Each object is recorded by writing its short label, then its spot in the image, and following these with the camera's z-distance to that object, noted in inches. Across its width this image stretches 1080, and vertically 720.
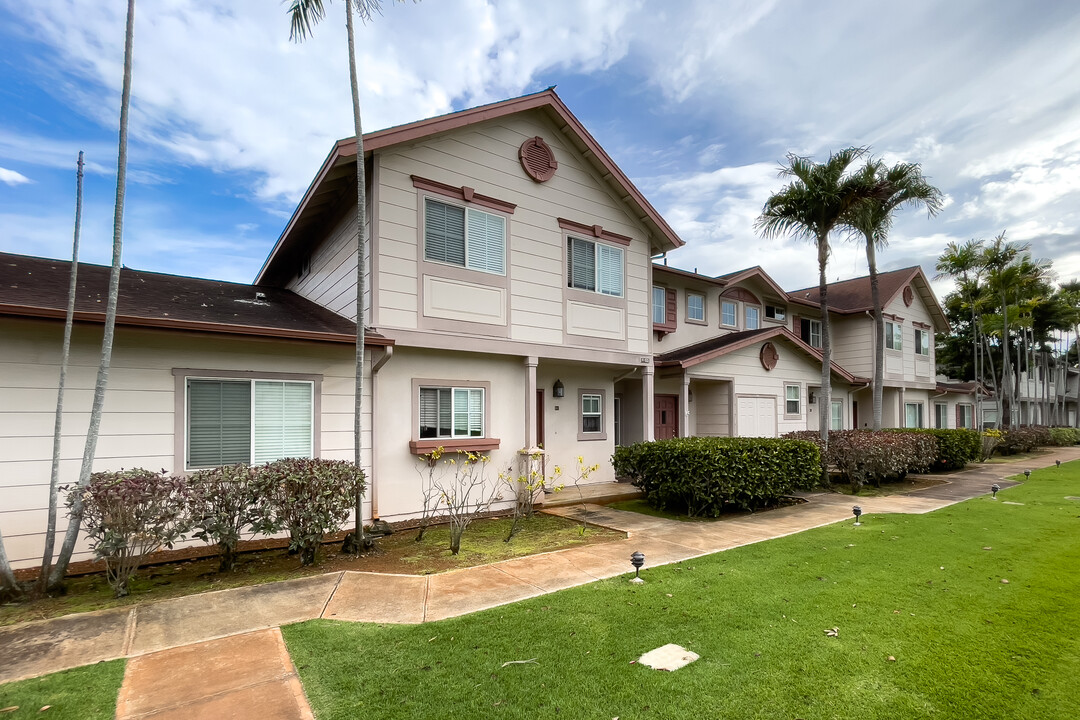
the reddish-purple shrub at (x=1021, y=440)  824.9
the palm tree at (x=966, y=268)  835.4
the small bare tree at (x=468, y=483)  352.2
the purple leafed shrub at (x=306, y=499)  226.7
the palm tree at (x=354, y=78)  252.1
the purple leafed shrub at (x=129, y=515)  193.2
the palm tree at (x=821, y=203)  474.0
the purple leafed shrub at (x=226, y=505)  214.8
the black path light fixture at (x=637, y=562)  212.1
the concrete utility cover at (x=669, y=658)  141.0
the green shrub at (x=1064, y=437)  1005.8
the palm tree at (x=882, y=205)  495.0
